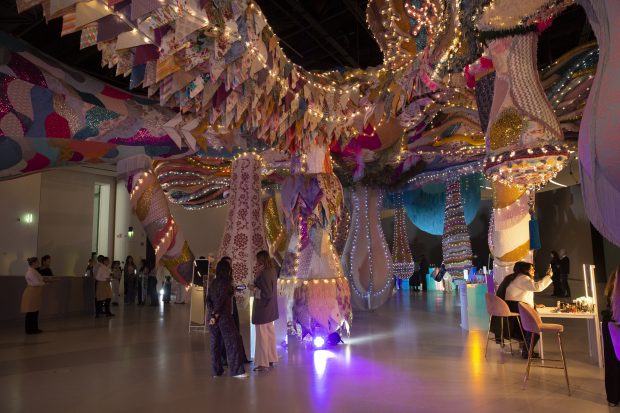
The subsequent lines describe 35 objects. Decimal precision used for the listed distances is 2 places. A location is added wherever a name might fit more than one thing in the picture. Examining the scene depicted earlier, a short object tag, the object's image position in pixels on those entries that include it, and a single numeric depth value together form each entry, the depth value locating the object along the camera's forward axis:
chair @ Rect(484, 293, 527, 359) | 5.03
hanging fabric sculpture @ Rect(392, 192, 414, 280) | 10.72
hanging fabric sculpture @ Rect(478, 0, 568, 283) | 3.86
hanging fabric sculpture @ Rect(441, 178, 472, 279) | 9.46
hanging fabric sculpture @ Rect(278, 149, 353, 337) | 5.94
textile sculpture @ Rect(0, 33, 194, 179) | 5.30
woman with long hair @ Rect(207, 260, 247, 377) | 4.68
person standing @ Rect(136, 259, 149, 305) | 12.74
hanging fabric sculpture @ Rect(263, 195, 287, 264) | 10.20
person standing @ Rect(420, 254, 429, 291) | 17.27
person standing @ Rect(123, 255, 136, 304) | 12.37
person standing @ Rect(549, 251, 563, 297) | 12.48
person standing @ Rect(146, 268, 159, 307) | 12.48
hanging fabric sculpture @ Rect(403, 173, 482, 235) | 10.47
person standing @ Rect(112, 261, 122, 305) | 12.27
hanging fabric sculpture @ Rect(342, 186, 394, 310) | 9.20
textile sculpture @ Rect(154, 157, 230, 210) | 9.38
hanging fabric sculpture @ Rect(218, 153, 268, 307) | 6.12
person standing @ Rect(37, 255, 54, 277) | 8.95
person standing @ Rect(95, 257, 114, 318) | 10.05
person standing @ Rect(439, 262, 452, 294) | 16.78
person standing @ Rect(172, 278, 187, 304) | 13.76
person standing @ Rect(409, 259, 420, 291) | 16.88
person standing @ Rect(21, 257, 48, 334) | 7.74
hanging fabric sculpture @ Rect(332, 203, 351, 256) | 10.16
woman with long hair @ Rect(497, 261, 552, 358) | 5.23
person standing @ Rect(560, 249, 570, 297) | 12.37
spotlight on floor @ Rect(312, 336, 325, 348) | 5.98
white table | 4.79
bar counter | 9.22
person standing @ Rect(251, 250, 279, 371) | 4.93
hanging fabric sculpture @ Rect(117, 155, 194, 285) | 7.17
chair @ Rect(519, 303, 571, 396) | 4.12
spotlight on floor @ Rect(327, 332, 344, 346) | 6.11
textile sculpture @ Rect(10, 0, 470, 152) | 3.07
